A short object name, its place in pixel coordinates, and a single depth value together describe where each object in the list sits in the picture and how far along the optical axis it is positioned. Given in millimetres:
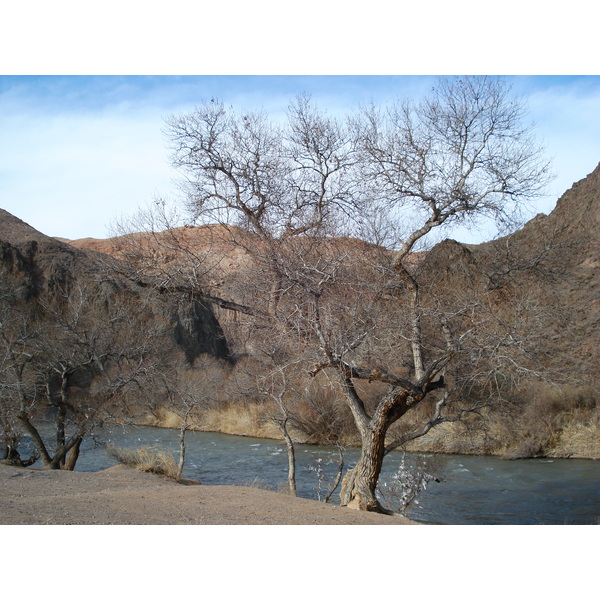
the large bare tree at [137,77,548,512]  7492
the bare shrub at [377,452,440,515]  9312
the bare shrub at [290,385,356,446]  17656
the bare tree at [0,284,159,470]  11594
